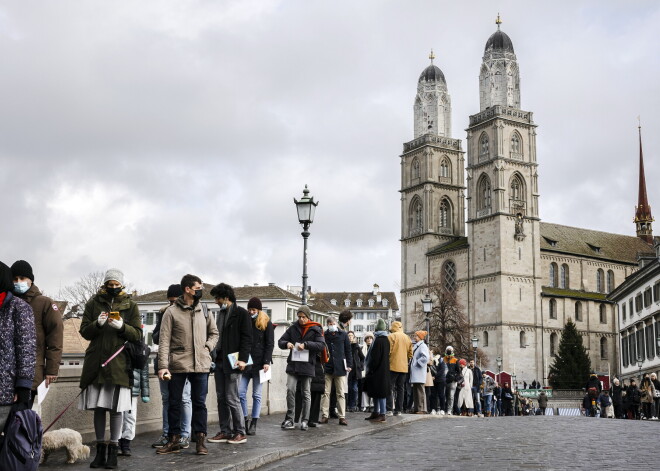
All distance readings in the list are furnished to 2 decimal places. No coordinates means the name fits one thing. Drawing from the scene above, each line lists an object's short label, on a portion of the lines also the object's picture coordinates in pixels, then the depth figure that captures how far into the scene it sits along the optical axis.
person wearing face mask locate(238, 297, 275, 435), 12.95
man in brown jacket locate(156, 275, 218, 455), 10.37
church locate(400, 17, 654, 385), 91.31
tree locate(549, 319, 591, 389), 87.19
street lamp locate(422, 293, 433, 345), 37.58
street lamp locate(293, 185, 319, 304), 20.20
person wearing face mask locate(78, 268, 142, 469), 9.53
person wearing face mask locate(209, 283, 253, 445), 11.79
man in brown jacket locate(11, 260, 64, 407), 7.93
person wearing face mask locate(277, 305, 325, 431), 14.14
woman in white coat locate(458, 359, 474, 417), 26.20
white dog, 9.68
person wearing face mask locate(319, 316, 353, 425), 15.81
